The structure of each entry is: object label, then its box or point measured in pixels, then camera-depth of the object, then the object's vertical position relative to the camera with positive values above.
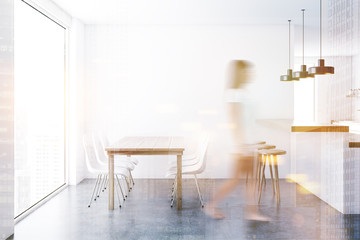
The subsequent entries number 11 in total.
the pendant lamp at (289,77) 4.58 +0.60
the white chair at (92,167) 3.69 -0.54
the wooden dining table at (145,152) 3.51 -0.34
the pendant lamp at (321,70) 3.55 +0.54
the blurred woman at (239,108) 3.16 +0.11
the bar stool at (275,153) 3.65 -0.36
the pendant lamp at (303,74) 4.21 +0.59
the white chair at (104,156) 4.31 -0.48
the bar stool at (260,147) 4.18 -0.35
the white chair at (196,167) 3.66 -0.55
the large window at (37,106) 3.45 +0.17
